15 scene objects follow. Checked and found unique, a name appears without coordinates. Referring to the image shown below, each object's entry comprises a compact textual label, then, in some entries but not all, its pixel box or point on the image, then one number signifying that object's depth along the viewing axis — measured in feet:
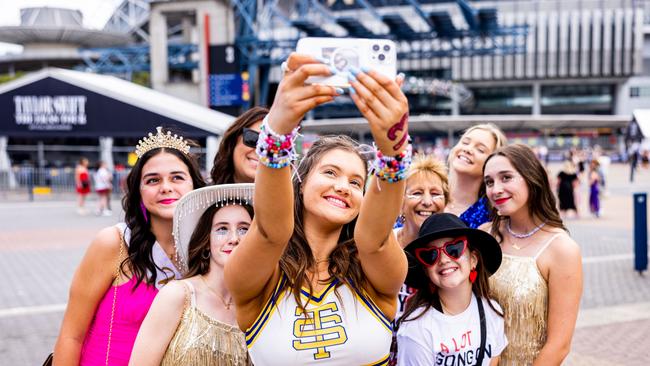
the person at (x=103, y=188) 49.73
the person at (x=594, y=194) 49.14
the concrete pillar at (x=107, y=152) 67.82
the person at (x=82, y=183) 51.01
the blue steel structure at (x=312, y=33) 108.58
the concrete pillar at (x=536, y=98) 200.44
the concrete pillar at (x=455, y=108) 195.55
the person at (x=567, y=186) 45.57
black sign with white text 61.98
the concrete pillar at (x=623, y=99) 195.31
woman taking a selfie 5.02
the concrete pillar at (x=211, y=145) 57.28
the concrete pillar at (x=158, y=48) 106.22
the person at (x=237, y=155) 10.28
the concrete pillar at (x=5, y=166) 68.80
